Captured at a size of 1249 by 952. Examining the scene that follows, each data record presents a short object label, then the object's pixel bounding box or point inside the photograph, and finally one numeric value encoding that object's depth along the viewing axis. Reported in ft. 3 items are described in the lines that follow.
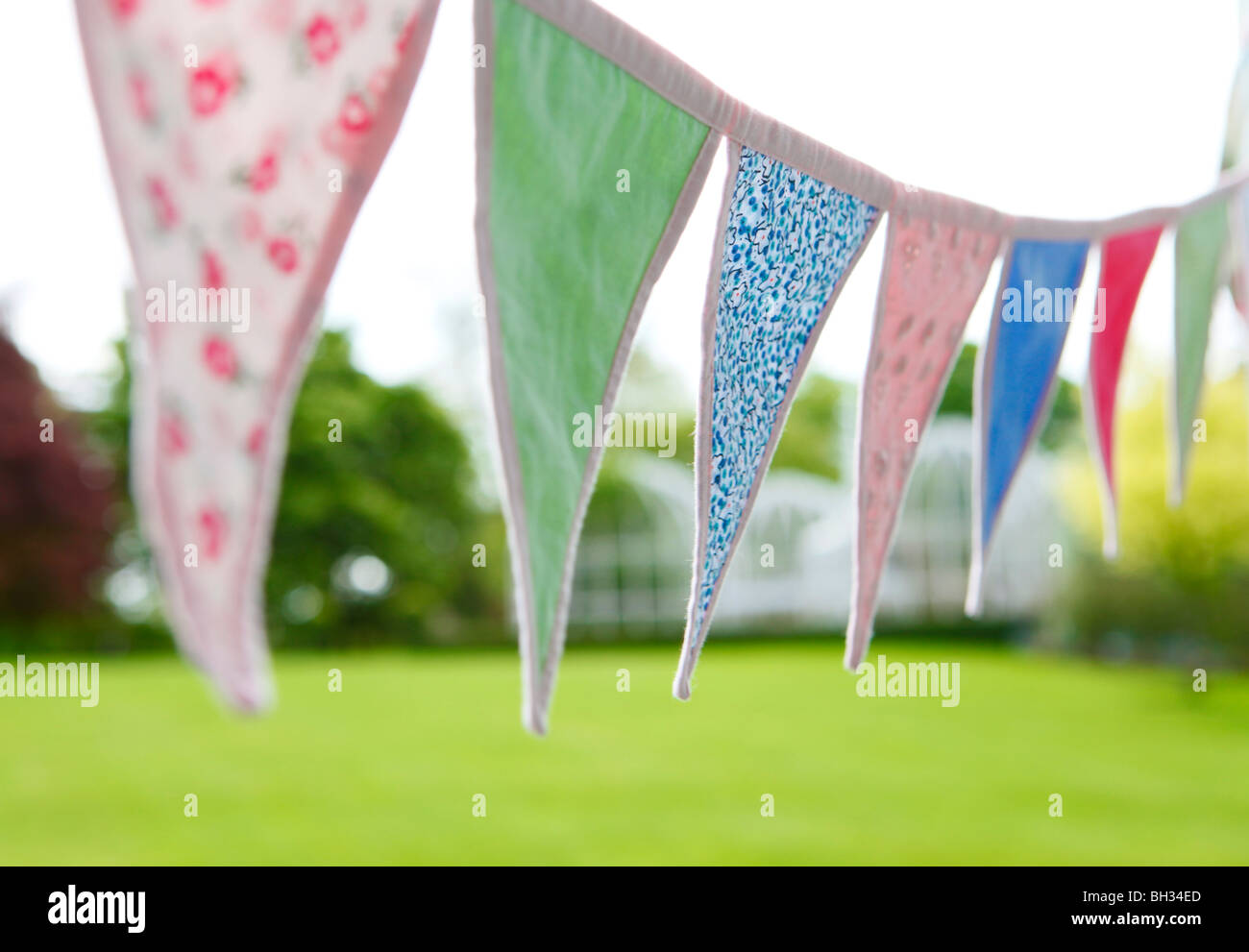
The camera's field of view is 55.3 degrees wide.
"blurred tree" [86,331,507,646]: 48.83
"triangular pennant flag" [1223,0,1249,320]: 7.24
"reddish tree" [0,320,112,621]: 43.06
